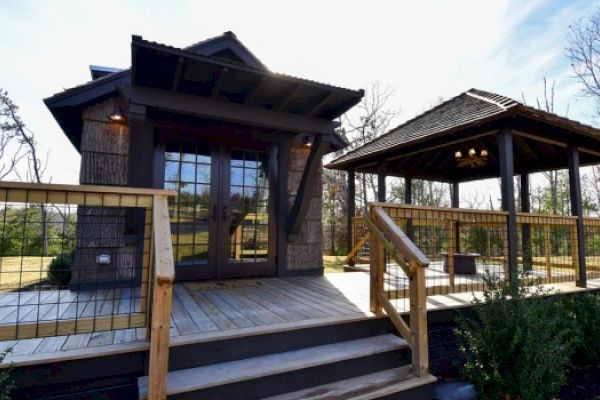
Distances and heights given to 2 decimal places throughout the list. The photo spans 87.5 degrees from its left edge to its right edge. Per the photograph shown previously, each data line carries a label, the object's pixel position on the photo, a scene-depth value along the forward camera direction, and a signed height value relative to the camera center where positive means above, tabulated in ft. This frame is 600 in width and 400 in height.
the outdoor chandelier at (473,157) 19.46 +4.63
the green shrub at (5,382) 5.32 -2.90
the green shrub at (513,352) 8.32 -3.35
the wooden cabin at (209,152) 11.72 +3.60
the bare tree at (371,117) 54.13 +19.33
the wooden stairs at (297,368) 6.88 -3.31
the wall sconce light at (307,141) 17.97 +4.96
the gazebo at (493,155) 14.17 +4.87
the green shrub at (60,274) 15.18 -2.41
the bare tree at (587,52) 37.27 +21.87
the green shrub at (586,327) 11.89 -3.69
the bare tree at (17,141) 46.09 +13.40
